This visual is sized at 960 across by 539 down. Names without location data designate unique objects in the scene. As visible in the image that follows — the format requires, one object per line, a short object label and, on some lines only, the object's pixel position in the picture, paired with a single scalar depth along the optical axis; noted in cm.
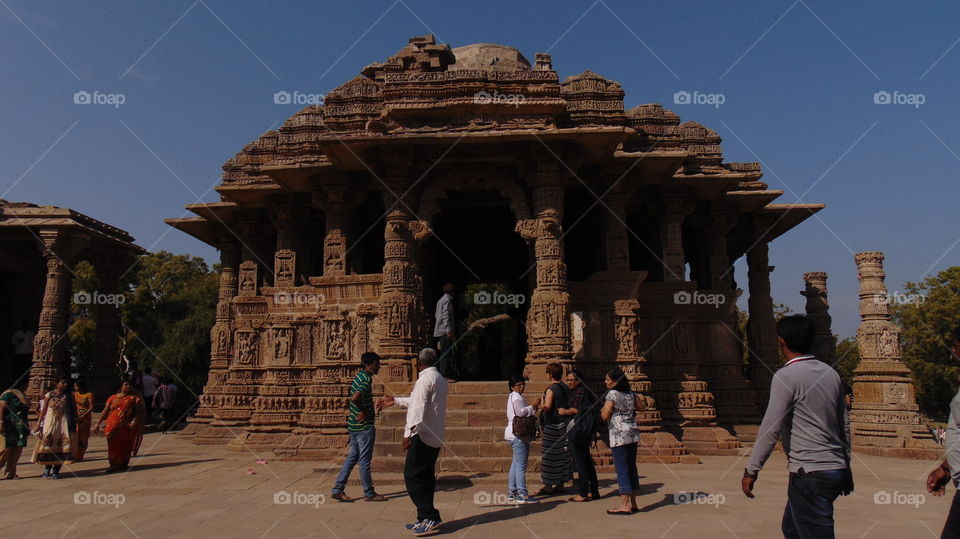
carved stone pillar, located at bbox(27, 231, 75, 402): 1866
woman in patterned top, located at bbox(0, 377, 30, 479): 896
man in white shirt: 559
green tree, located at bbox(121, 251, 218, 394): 3272
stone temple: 1088
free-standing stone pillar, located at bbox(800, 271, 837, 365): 1759
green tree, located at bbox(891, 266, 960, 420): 3322
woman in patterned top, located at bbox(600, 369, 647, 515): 634
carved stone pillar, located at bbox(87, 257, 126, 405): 2106
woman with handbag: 687
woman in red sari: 990
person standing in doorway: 1038
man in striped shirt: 698
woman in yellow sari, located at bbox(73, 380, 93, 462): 1076
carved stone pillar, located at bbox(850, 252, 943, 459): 1272
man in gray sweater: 343
